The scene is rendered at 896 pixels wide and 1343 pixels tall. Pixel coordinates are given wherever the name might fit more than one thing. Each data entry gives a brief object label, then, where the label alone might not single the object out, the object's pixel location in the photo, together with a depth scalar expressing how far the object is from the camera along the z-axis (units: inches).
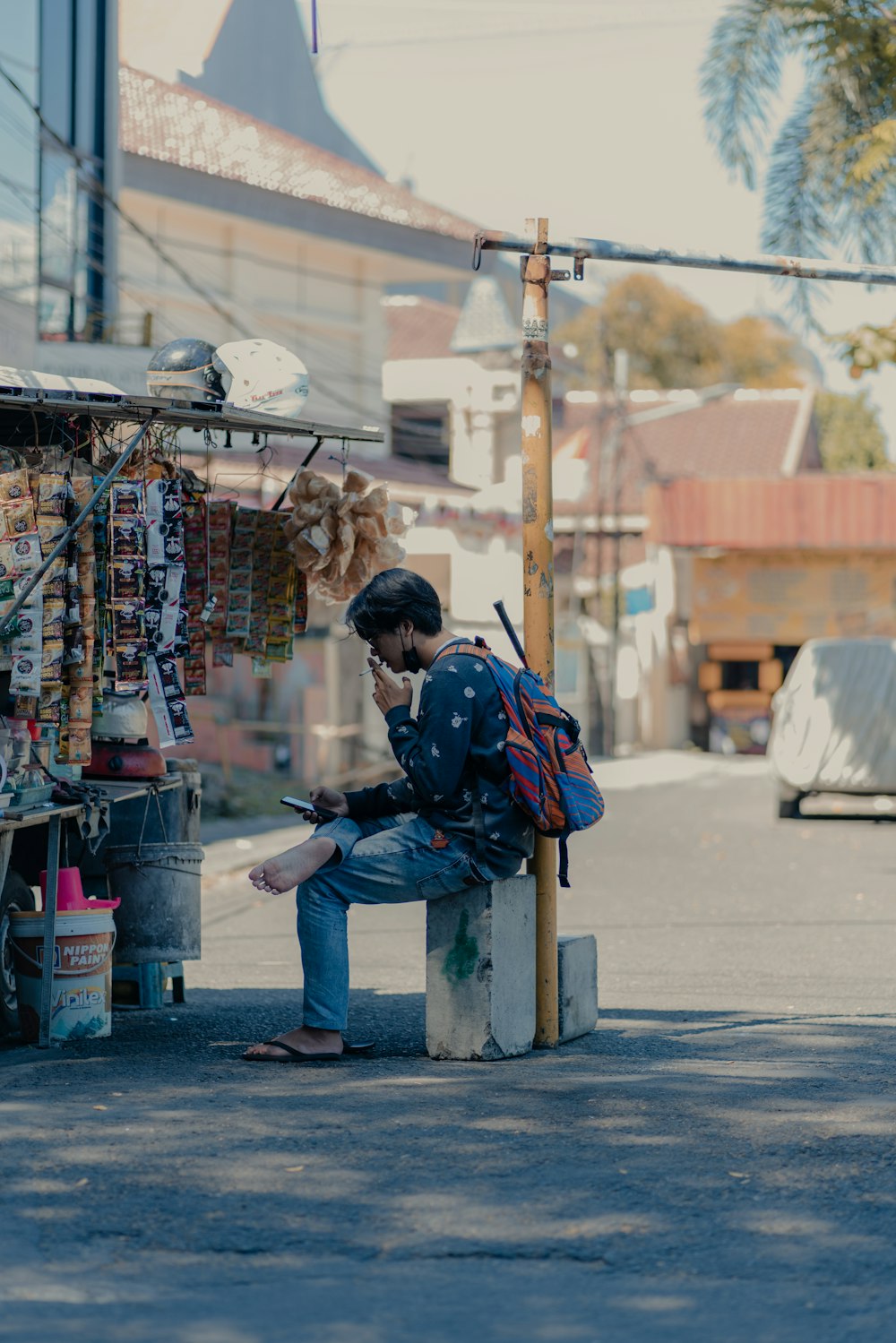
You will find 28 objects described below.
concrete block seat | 534.9
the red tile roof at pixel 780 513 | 2972.4
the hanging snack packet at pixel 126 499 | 551.2
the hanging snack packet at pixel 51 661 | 534.9
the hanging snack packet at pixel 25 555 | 523.2
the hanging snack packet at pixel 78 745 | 550.0
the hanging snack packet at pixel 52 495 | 530.9
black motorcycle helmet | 582.2
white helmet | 606.5
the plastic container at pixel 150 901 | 631.8
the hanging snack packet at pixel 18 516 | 524.7
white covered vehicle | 1603.1
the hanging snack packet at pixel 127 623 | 552.4
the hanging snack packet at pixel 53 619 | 535.5
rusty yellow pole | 569.6
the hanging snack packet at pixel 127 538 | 551.2
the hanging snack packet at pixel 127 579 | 552.7
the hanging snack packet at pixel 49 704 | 537.3
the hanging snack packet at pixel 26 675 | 529.3
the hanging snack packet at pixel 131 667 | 556.1
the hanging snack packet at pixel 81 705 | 549.3
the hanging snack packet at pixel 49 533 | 529.7
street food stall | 532.4
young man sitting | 522.6
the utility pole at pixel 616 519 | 2839.6
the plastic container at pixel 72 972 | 561.3
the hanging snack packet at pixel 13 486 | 525.3
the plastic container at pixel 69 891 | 570.9
